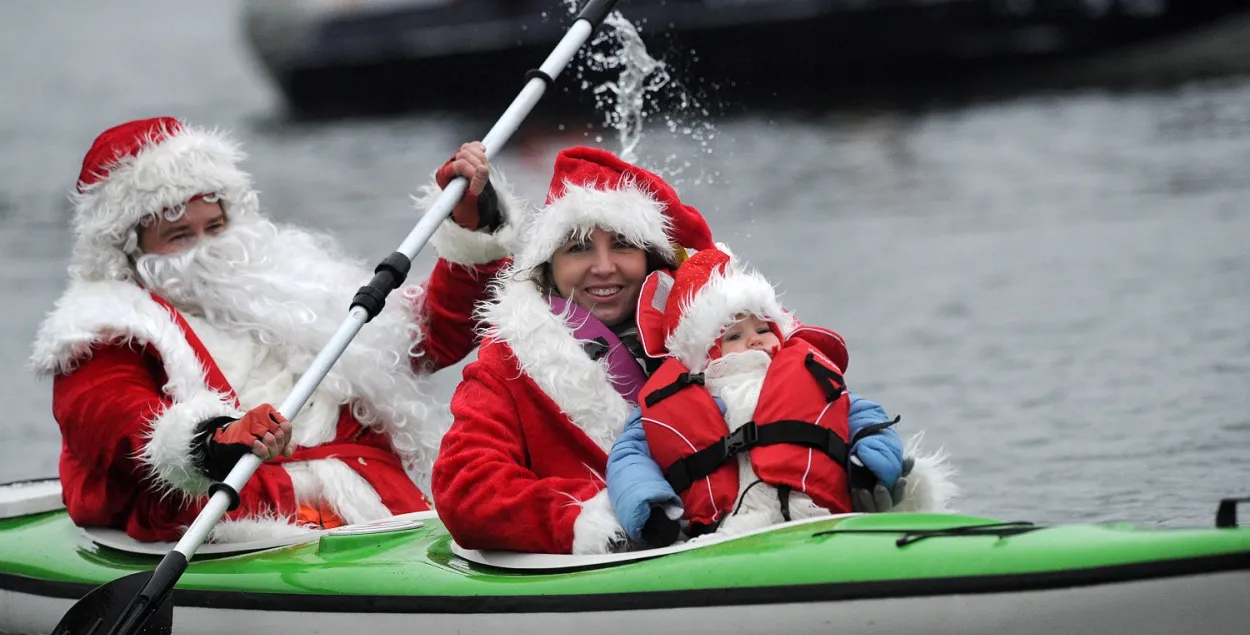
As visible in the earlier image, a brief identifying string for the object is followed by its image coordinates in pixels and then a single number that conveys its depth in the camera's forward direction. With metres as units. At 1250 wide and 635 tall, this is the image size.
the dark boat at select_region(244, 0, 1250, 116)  35.69
